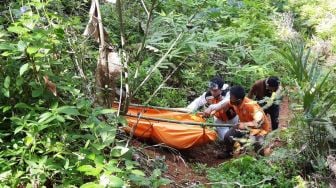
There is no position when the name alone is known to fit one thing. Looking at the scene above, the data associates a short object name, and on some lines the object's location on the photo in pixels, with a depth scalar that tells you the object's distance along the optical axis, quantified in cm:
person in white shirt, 607
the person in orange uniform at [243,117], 538
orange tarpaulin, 512
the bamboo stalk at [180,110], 533
